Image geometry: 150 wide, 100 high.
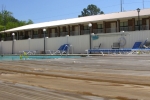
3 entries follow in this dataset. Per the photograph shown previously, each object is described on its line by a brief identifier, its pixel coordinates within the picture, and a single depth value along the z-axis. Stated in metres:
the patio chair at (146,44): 29.57
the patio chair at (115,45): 31.51
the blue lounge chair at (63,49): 36.72
